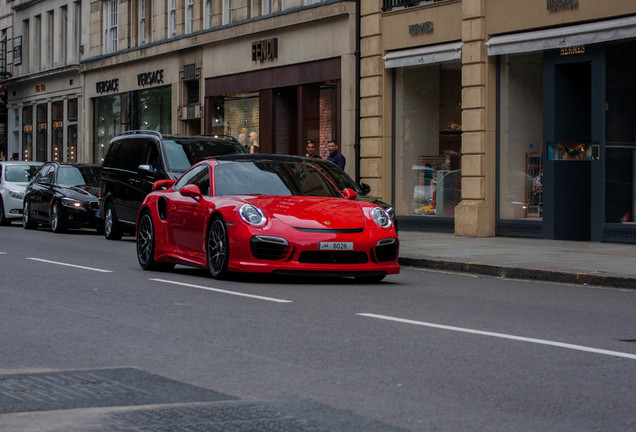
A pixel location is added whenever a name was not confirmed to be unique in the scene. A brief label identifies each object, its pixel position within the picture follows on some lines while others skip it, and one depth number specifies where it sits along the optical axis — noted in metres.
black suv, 20.64
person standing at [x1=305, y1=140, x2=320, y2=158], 22.42
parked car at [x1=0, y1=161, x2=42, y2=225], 29.30
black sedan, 25.19
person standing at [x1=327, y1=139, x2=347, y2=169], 22.19
